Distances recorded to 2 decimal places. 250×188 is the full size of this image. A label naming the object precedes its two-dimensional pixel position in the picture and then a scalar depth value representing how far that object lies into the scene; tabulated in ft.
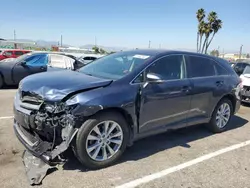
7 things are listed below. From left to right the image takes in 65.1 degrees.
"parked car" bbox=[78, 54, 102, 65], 50.63
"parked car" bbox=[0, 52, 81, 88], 24.71
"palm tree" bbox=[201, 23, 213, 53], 97.74
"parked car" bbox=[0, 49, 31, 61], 46.88
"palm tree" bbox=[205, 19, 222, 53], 98.50
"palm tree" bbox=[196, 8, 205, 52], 97.51
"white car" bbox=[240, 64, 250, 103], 20.64
